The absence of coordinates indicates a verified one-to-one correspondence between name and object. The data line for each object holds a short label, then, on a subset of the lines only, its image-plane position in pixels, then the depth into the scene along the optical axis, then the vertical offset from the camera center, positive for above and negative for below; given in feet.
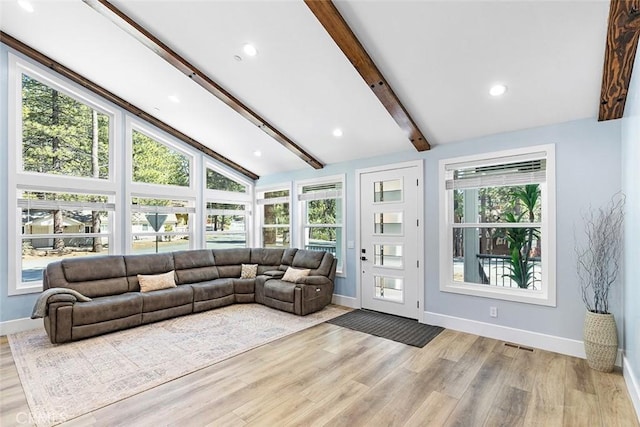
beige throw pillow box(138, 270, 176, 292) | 14.82 -3.24
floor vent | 10.98 -4.85
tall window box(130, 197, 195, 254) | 17.17 -0.43
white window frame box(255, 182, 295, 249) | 21.53 +0.99
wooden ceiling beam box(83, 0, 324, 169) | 10.31 +6.06
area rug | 7.98 -4.78
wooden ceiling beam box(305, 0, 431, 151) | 8.05 +4.92
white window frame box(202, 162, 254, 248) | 20.16 +1.46
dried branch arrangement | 9.64 -1.24
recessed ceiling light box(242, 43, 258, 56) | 10.41 +5.88
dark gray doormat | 12.11 -4.90
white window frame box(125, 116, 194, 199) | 16.76 +3.12
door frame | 14.06 -0.65
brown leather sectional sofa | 11.93 -3.50
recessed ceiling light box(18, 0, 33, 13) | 10.73 +7.70
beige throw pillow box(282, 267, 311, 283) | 16.38 -3.15
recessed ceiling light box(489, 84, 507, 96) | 9.89 +4.21
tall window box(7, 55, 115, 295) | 13.41 +2.04
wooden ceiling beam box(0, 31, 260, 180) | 13.10 +6.43
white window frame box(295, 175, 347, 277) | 17.40 +0.06
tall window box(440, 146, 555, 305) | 11.27 -0.39
